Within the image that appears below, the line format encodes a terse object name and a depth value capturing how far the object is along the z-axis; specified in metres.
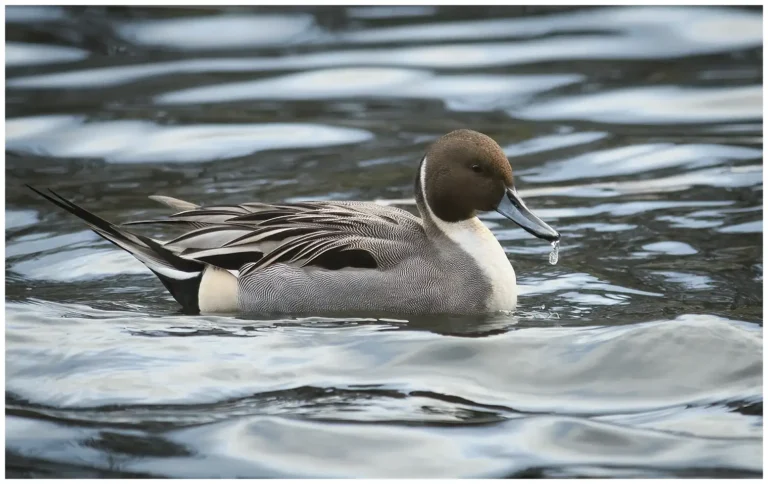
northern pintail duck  12.39
